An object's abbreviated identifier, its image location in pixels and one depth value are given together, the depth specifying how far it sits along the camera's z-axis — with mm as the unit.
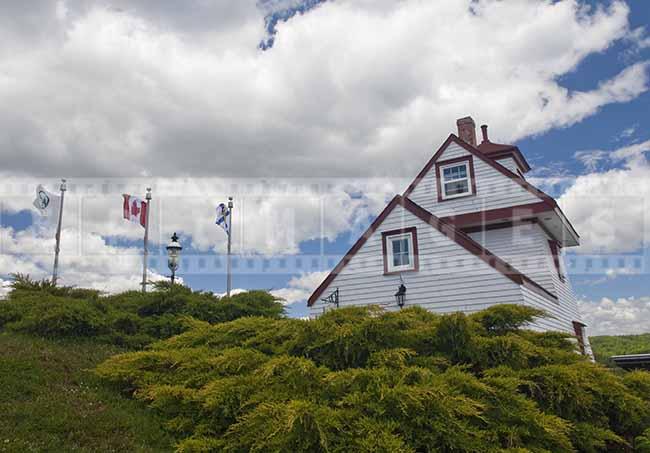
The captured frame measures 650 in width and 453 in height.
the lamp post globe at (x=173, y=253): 15250
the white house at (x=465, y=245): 12898
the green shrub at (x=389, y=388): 4949
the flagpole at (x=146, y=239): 21250
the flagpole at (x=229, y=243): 22531
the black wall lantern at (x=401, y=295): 13359
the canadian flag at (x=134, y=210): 21594
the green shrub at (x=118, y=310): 10766
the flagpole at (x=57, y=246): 21094
